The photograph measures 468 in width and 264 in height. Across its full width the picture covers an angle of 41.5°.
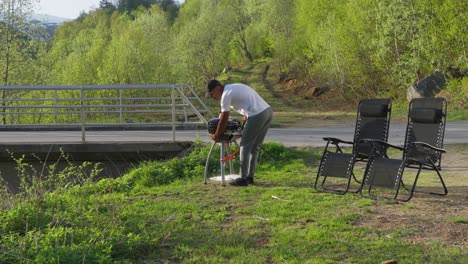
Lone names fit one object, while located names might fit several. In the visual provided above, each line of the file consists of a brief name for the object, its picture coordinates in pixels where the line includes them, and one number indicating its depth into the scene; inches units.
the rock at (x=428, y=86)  1069.8
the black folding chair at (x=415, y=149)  317.7
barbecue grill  380.2
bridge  548.1
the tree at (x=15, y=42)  1373.0
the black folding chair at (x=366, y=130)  353.7
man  365.6
